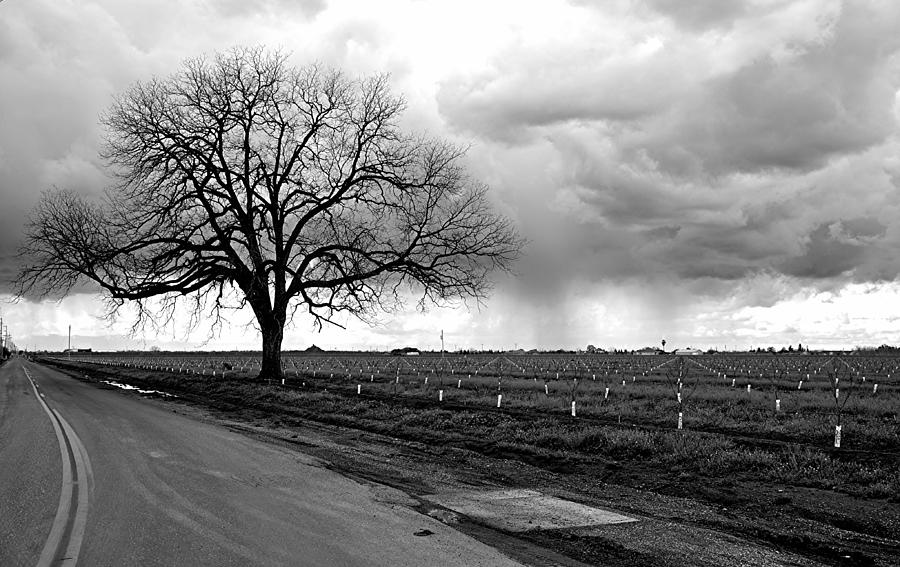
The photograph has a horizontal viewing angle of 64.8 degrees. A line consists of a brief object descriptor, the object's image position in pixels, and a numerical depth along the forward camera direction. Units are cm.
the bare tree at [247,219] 3139
